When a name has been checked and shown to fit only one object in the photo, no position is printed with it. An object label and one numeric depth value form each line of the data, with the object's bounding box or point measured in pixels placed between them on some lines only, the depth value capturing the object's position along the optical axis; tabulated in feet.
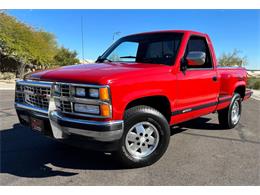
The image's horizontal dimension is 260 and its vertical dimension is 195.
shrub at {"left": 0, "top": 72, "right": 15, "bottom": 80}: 56.80
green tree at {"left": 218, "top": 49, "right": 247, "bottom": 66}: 104.62
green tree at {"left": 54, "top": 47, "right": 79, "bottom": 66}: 86.71
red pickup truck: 8.14
